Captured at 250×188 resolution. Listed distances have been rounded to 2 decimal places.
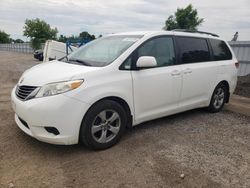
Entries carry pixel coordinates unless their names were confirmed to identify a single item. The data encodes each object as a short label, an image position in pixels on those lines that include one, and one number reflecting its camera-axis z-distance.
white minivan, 2.41
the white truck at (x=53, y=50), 8.92
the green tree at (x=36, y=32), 22.92
